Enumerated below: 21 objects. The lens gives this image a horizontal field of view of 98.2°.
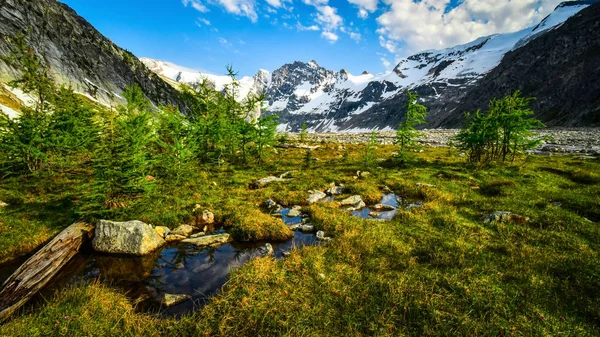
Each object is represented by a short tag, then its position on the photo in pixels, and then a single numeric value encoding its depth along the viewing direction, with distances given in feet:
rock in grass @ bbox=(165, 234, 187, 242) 30.30
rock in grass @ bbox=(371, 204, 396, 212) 40.75
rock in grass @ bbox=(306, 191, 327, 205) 44.18
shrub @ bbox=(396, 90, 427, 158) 65.67
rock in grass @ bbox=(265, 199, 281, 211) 41.22
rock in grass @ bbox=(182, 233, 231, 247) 29.73
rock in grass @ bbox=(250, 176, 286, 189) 53.11
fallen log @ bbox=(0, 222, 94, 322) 18.37
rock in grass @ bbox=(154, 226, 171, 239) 30.91
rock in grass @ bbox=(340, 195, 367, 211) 41.76
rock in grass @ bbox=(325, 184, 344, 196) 48.67
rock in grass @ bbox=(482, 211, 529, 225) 32.19
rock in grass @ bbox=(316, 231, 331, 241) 30.36
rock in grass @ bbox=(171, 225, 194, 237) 31.86
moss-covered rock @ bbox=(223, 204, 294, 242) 31.09
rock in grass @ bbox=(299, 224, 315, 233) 33.29
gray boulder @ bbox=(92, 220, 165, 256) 26.58
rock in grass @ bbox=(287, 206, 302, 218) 38.60
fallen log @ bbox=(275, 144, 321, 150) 117.91
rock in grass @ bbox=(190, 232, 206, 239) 31.37
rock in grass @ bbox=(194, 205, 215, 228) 35.53
